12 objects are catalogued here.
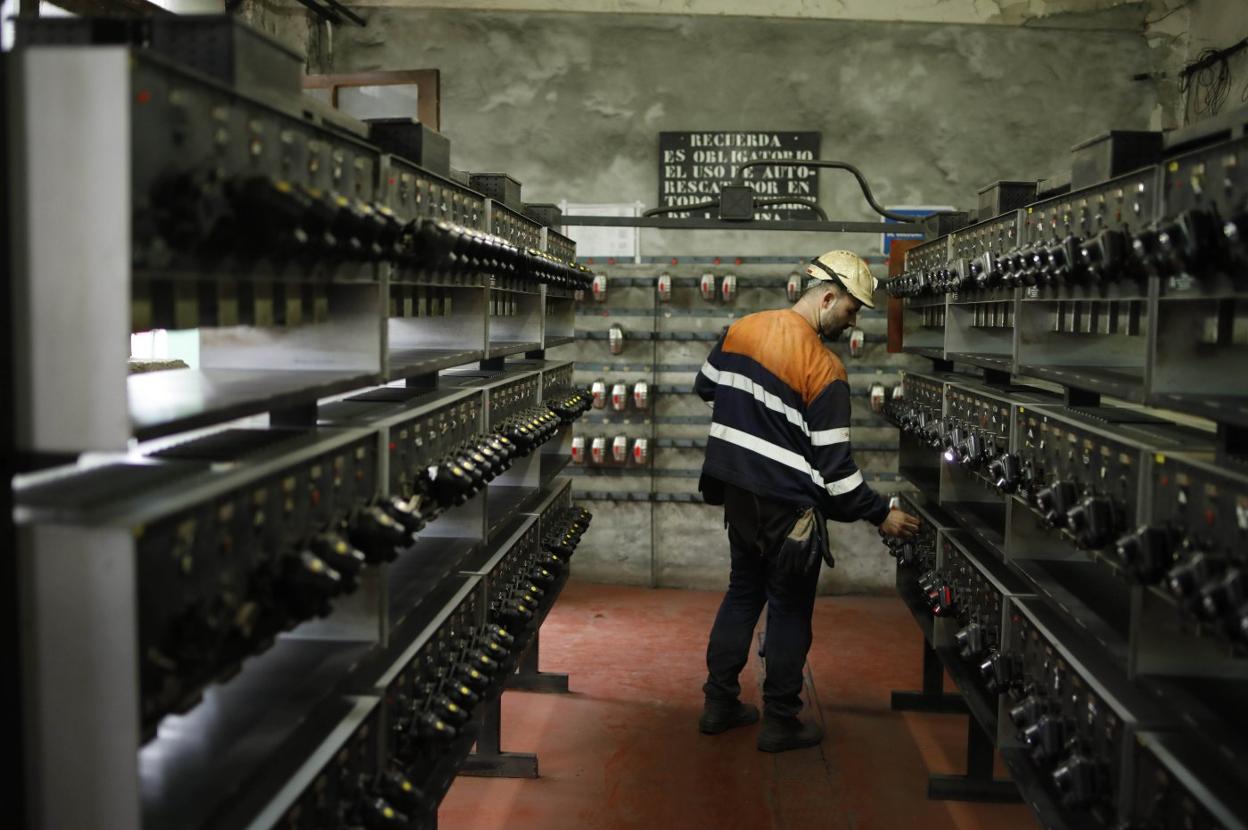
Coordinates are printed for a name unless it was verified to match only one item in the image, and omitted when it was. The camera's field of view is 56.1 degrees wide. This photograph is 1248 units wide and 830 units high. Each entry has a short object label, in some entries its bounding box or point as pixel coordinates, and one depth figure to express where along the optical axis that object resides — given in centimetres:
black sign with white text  795
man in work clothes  481
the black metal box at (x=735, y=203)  659
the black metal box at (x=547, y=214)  616
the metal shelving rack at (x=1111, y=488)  238
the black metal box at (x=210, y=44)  217
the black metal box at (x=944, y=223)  583
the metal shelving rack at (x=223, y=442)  165
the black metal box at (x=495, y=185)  497
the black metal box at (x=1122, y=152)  337
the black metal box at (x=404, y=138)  335
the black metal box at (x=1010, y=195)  494
